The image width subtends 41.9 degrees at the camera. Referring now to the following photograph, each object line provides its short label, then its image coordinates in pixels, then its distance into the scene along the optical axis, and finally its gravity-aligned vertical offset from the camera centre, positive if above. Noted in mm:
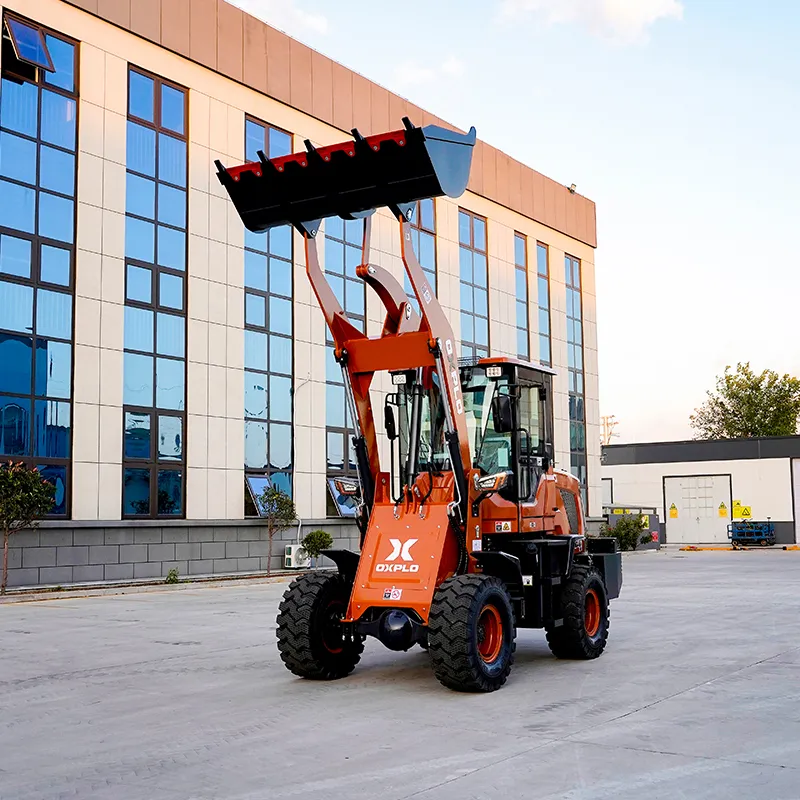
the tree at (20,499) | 21297 -182
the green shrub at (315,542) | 30016 -1498
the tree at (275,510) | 29219 -562
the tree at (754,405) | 75750 +6162
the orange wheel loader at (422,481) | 9219 +87
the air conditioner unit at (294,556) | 29812 -1902
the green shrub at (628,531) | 44594 -1770
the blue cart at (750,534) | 49281 -2098
